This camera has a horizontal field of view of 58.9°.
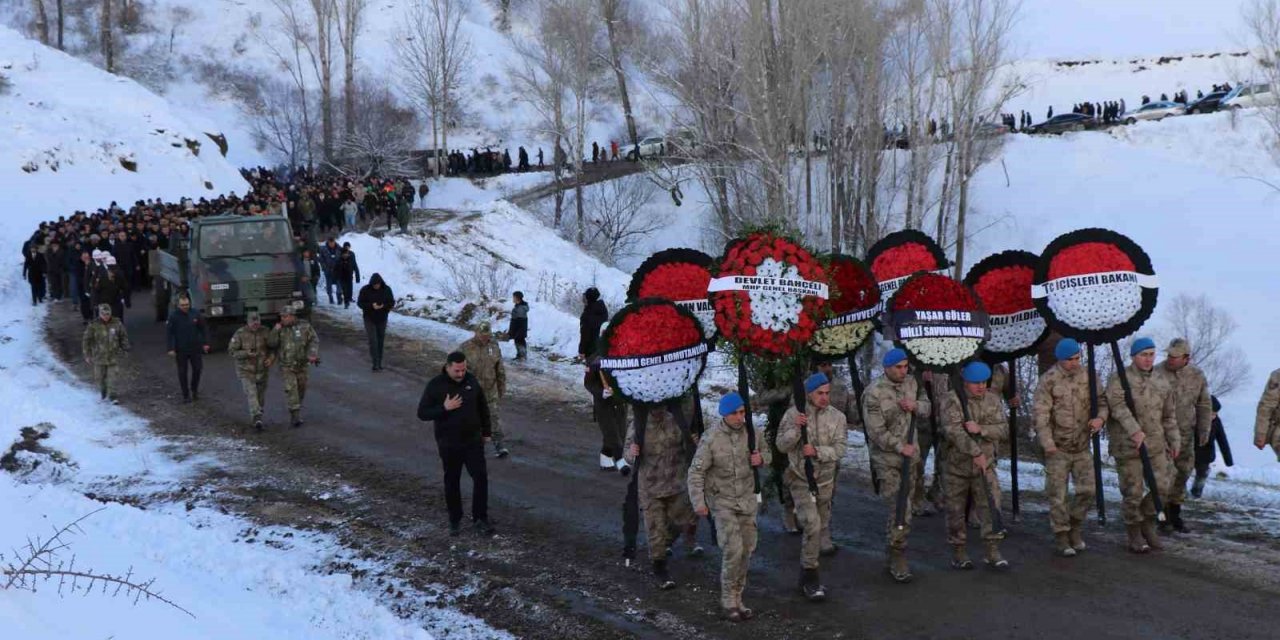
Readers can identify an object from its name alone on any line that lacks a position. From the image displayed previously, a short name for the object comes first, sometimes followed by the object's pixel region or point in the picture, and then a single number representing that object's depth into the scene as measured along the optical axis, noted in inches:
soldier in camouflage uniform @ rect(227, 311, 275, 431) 565.6
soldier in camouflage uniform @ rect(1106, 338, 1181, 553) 358.0
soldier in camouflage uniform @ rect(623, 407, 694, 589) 352.5
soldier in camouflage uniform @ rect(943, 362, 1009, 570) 346.0
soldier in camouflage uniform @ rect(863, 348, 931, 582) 352.8
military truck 761.6
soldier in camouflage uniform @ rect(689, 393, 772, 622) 315.9
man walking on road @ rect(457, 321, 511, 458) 494.0
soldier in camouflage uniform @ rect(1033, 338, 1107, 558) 357.4
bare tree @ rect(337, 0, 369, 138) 1959.6
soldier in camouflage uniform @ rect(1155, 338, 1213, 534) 386.6
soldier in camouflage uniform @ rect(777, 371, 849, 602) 327.9
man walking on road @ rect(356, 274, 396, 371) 692.1
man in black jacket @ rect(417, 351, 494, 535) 394.3
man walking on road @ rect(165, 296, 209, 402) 628.7
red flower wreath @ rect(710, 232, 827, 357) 366.6
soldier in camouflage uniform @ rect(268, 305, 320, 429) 565.3
